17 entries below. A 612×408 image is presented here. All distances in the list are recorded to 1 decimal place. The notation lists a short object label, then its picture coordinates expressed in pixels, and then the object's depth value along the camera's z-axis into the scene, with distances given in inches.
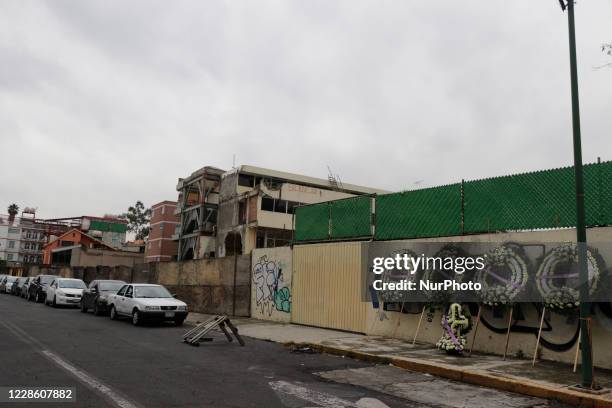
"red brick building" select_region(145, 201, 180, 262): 2603.3
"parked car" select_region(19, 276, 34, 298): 1294.3
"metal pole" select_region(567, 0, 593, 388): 298.0
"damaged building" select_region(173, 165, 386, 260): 1743.4
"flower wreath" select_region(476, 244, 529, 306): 412.2
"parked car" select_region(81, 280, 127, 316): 805.2
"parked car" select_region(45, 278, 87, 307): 964.0
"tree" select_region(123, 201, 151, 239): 3885.3
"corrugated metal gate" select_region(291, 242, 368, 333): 592.7
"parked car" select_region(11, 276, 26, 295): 1429.7
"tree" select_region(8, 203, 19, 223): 5141.2
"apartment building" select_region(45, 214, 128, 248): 3240.7
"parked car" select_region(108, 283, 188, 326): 651.5
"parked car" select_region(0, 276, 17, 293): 1567.4
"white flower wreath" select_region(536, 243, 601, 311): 363.6
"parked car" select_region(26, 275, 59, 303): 1118.4
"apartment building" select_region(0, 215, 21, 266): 4854.8
